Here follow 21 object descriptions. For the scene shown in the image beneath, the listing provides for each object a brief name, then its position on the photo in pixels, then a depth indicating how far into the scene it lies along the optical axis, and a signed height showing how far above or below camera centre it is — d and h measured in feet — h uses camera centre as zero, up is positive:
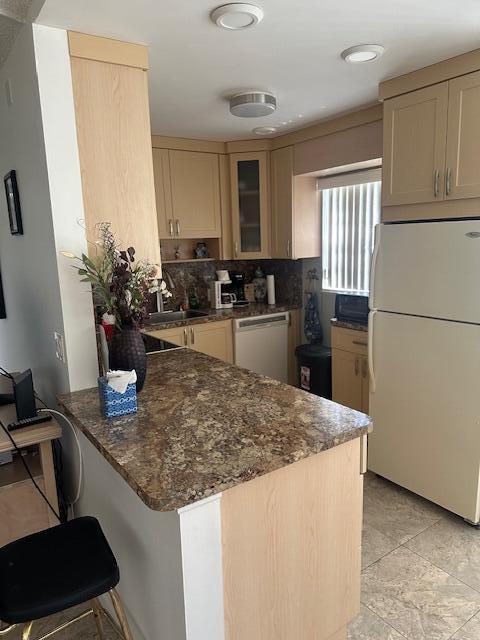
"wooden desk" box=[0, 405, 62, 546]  6.15 -3.45
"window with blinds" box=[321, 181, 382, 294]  11.46 +0.13
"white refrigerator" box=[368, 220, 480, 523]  7.23 -2.16
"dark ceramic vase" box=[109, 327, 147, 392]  5.54 -1.30
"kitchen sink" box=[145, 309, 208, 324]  12.75 -2.06
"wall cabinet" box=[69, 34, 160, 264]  5.77 +1.41
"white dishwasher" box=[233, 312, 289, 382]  12.48 -2.92
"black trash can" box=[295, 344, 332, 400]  11.71 -3.44
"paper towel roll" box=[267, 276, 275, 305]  13.92 -1.50
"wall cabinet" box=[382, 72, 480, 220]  7.01 +1.43
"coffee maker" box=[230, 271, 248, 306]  14.16 -1.38
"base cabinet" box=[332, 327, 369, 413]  10.30 -3.08
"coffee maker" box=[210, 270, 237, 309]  13.28 -1.55
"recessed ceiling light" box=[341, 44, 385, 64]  6.49 +2.72
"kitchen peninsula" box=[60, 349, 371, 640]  3.86 -2.62
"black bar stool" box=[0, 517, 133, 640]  3.78 -2.94
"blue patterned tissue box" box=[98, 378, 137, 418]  5.08 -1.76
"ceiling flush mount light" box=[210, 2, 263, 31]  5.16 +2.67
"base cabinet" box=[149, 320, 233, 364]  11.34 -2.44
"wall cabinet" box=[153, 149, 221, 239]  11.85 +1.36
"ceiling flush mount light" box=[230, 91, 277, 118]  8.27 +2.56
